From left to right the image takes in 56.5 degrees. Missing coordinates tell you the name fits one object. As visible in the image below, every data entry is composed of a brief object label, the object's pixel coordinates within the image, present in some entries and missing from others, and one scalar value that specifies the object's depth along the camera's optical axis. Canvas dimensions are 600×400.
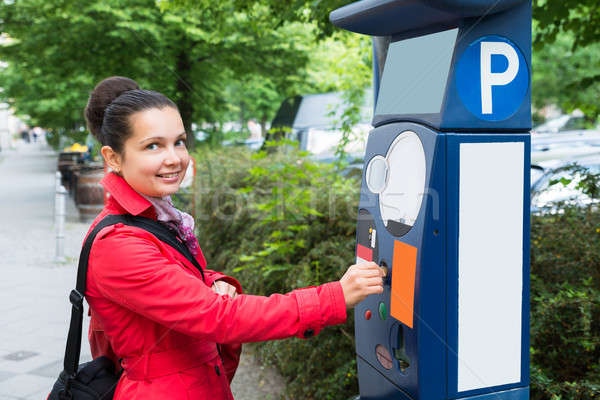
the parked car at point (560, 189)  3.39
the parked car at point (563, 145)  7.77
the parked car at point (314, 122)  8.22
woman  1.58
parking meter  1.81
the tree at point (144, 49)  11.15
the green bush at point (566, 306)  2.58
